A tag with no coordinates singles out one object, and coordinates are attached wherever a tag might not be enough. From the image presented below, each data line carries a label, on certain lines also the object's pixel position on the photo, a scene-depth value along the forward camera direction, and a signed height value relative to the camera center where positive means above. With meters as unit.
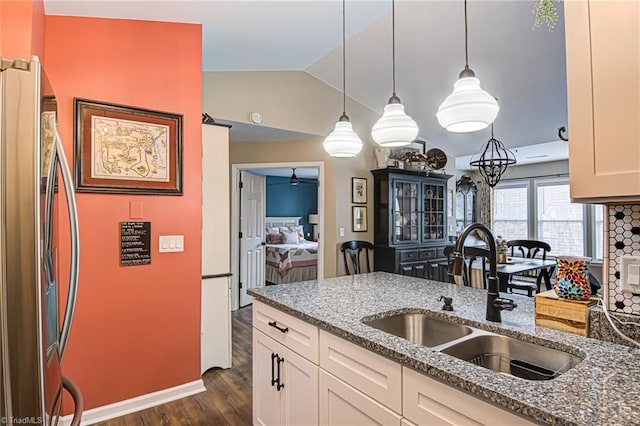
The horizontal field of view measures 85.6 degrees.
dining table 3.50 -0.55
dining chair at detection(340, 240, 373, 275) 4.61 -0.48
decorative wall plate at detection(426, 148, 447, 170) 5.24 +0.89
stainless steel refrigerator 0.92 -0.08
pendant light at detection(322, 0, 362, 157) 2.01 +0.45
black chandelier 3.51 +0.53
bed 5.73 -0.78
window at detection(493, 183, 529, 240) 7.08 +0.13
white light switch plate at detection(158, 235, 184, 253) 2.49 -0.19
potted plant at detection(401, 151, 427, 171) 5.05 +0.85
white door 4.82 -0.22
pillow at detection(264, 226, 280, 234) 7.73 -0.29
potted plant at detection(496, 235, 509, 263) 3.86 -0.39
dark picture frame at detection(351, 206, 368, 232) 4.76 -0.03
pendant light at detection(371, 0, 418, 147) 1.67 +0.44
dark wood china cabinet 4.78 -0.09
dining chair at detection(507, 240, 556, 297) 3.95 -0.66
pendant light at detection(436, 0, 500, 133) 1.32 +0.43
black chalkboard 2.35 -0.18
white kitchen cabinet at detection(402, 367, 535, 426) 0.89 -0.53
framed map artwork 2.23 +0.47
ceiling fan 8.44 +0.89
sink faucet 1.40 -0.22
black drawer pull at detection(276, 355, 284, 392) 1.72 -0.83
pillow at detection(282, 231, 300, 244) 7.63 -0.46
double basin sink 1.21 -0.51
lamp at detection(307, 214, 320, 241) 9.07 -0.10
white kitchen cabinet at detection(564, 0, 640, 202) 0.92 +0.33
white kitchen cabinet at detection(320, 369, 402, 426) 1.18 -0.71
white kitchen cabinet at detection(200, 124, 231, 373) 2.89 -0.29
